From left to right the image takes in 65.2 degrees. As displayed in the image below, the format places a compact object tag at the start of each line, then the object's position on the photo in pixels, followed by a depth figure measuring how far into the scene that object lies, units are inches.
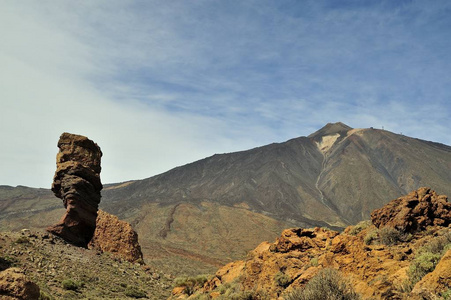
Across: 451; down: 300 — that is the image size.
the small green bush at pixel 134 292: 759.7
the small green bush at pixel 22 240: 791.3
